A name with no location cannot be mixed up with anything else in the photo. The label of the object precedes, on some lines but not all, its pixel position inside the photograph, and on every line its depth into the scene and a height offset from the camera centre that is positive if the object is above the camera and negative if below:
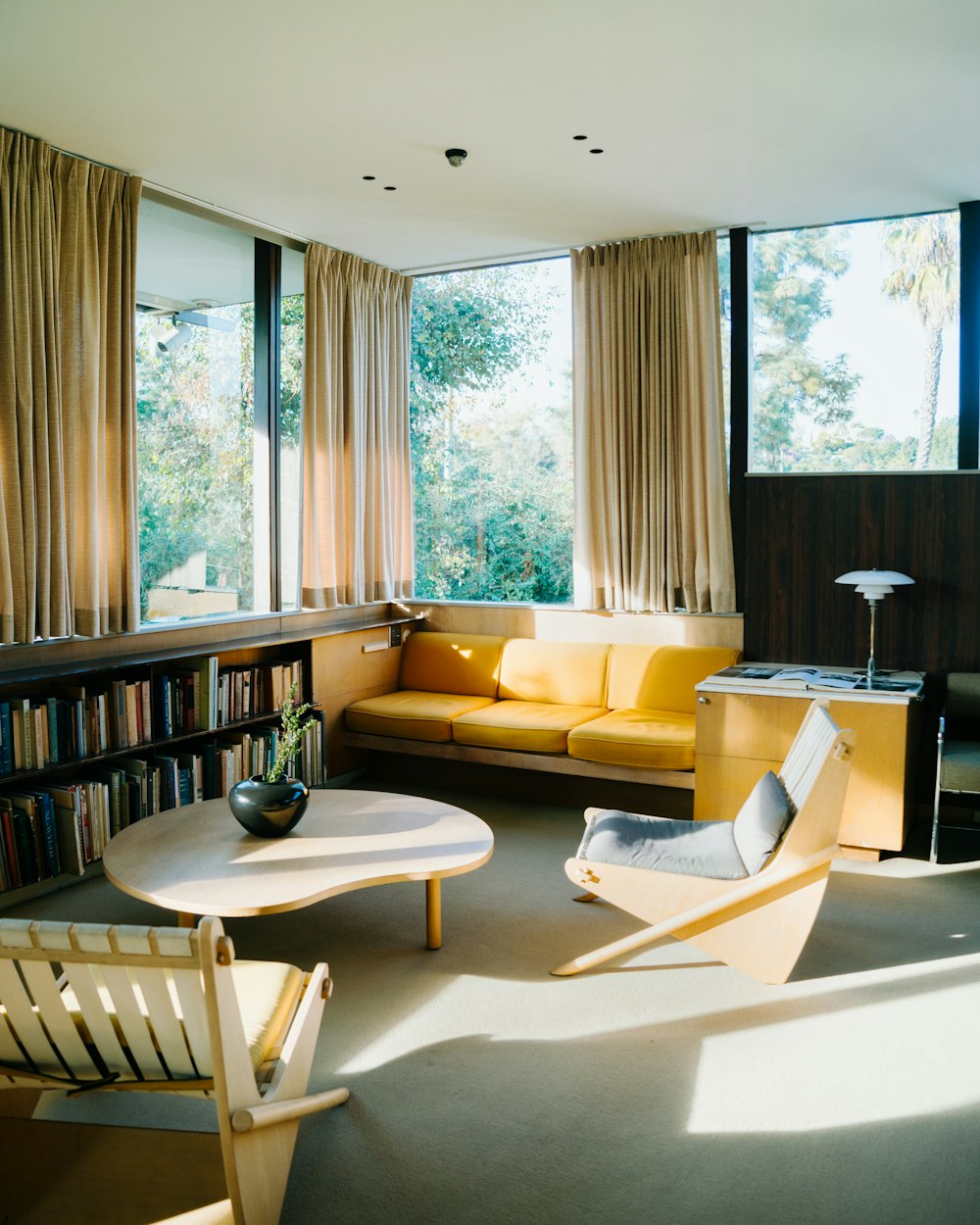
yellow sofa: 4.71 -0.82
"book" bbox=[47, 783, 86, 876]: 3.89 -1.06
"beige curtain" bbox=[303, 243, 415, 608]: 5.44 +0.70
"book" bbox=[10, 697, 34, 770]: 3.74 -0.67
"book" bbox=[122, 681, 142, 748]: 4.16 -0.66
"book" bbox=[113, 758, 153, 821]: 4.19 -0.98
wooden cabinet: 4.16 -0.85
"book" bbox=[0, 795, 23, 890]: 3.70 -1.07
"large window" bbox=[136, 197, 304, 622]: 4.67 +0.70
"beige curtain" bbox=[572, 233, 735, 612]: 5.17 +0.68
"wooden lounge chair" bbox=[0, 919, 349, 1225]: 1.71 -0.89
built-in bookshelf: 3.77 -0.79
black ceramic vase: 3.35 -0.85
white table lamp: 4.44 -0.13
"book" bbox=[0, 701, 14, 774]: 3.69 -0.68
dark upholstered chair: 4.08 -0.85
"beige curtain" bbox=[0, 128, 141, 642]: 3.82 +0.66
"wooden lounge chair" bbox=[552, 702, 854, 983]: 3.05 -1.05
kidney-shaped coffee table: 2.94 -0.98
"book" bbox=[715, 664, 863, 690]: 4.40 -0.57
